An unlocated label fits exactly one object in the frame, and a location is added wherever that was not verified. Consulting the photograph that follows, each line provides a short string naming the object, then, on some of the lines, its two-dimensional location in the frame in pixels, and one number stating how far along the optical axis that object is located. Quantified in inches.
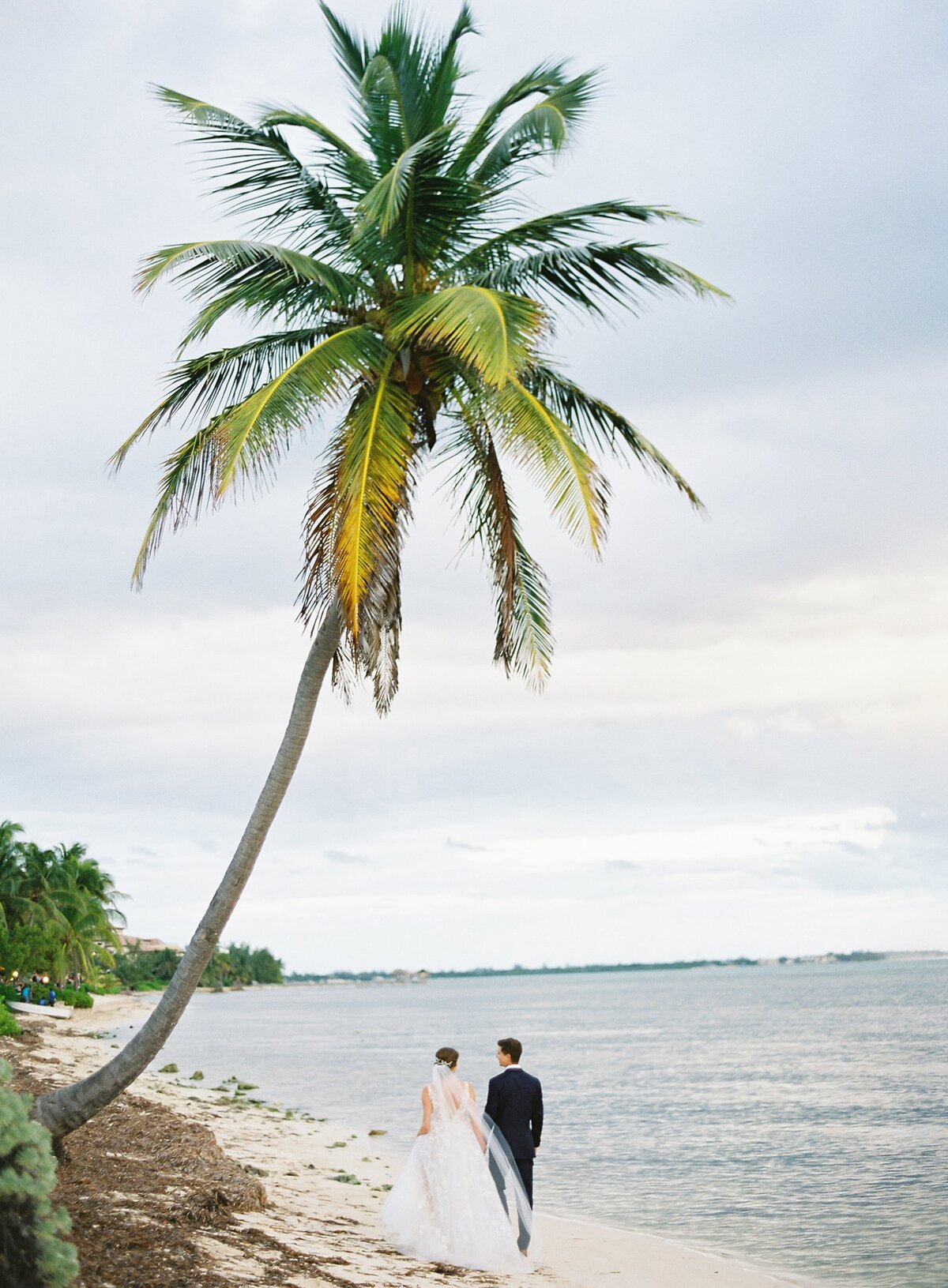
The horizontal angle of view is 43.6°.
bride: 381.1
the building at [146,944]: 5203.7
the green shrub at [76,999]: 2361.0
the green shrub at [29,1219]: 223.5
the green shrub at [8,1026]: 1151.0
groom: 390.3
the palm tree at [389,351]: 376.2
